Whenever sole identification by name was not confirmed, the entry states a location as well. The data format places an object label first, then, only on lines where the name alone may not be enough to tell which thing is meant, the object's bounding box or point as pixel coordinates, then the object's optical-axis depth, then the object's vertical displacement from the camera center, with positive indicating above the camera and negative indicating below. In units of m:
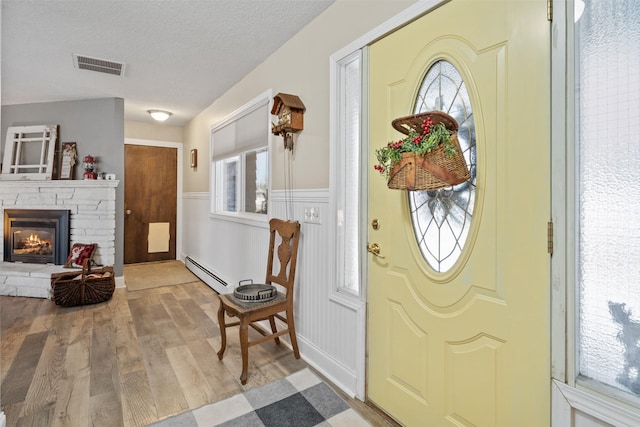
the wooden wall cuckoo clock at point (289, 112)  2.42 +0.75
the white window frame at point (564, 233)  1.08 -0.06
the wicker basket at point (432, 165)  1.31 +0.20
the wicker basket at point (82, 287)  3.48 -0.82
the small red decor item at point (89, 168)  4.18 +0.55
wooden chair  2.14 -0.62
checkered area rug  1.75 -1.11
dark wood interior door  5.56 +0.16
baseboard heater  3.94 -0.86
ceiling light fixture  4.79 +1.44
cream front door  1.17 -0.16
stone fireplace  4.19 +0.08
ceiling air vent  3.08 +1.43
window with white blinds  3.25 +0.61
